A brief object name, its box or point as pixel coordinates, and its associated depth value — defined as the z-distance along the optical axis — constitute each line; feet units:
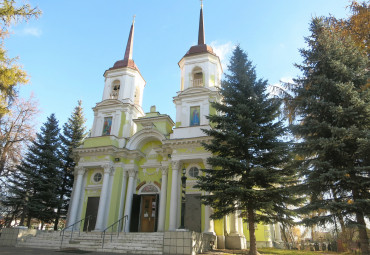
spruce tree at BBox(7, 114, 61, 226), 64.95
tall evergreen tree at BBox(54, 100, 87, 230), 73.72
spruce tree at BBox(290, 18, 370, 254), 30.01
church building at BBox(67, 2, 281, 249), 56.59
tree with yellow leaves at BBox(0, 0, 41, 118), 30.35
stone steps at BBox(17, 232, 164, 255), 40.26
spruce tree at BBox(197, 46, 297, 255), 35.96
